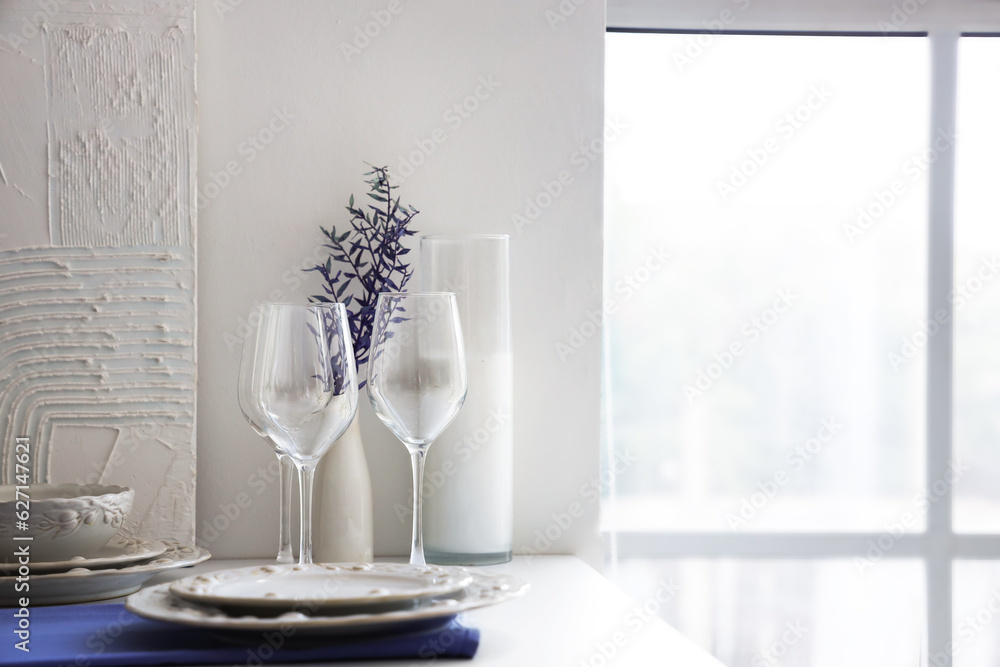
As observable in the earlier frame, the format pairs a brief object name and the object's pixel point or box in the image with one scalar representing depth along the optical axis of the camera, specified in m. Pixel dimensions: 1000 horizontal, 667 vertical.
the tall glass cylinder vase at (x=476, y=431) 0.91
